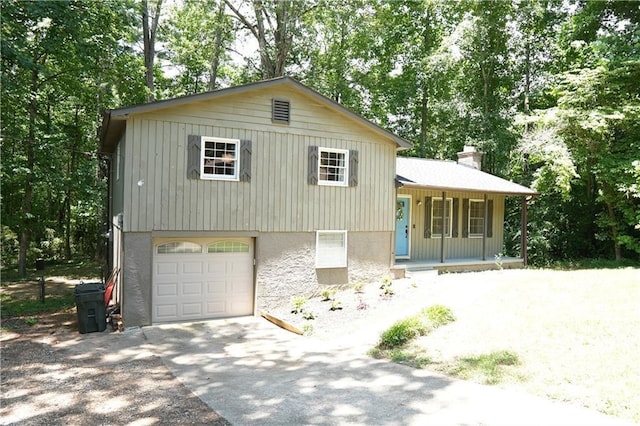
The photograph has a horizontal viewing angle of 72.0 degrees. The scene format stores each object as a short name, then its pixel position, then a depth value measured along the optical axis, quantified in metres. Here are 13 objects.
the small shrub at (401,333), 7.92
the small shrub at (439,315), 8.53
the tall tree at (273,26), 23.36
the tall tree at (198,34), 23.39
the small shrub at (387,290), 11.44
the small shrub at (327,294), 11.65
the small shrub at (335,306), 10.78
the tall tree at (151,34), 21.88
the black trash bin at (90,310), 9.33
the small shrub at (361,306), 10.62
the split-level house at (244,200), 9.91
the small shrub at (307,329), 9.54
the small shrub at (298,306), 10.91
